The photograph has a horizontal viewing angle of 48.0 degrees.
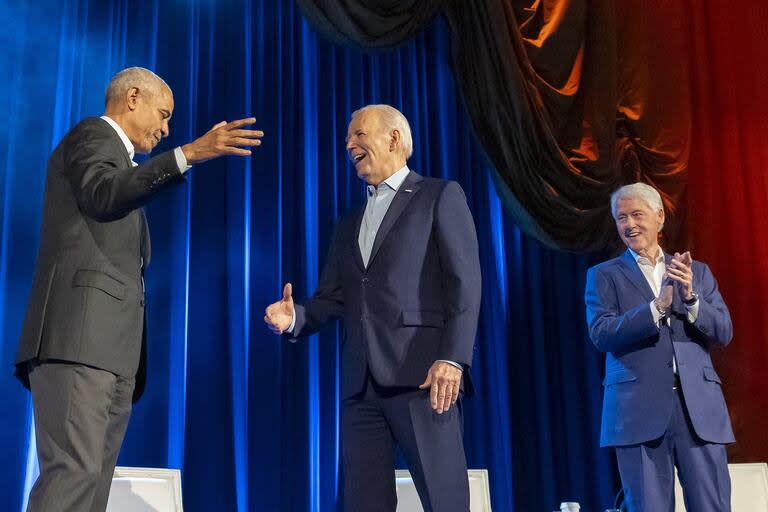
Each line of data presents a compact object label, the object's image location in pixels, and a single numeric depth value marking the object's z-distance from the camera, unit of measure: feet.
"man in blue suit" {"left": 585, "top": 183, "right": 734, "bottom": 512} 8.96
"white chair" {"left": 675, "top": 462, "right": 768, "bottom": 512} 13.14
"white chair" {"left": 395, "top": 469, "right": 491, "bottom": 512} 11.96
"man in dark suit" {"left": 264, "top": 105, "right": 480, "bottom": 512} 7.19
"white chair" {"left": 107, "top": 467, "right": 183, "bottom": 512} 10.43
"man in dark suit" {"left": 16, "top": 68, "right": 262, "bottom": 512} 6.38
